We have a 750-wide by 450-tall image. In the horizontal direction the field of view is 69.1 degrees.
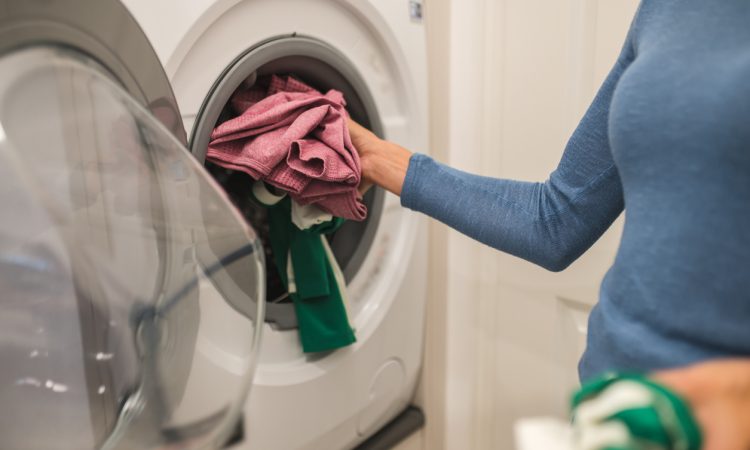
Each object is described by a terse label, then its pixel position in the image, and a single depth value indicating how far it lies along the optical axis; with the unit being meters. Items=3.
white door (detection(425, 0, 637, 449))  0.96
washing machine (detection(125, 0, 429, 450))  0.64
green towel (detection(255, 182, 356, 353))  0.81
